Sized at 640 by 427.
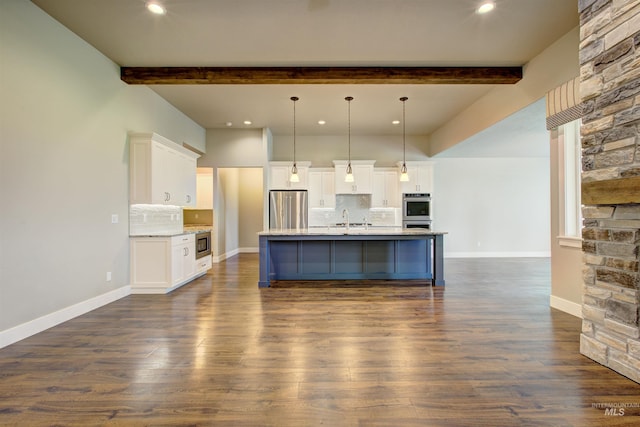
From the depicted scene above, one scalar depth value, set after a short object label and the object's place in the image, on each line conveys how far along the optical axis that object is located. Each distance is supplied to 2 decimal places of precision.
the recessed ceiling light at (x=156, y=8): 2.92
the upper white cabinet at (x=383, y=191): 7.46
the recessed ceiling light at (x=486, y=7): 2.90
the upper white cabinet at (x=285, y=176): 7.21
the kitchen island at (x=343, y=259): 5.11
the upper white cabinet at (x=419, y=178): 7.36
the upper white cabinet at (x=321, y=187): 7.41
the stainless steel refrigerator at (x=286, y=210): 7.11
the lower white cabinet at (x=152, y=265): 4.38
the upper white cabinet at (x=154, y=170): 4.36
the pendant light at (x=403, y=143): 5.29
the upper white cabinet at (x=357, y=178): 7.31
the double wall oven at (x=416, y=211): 7.24
